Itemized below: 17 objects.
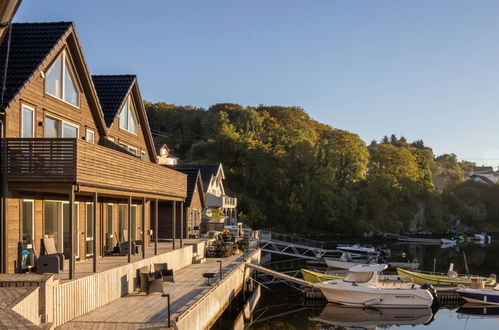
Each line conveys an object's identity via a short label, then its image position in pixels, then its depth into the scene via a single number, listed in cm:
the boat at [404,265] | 4203
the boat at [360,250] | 4909
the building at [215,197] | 5017
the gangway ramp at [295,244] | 4704
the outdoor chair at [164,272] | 2009
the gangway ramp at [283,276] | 2777
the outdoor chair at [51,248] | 1608
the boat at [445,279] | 3184
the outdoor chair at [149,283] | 1795
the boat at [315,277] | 3108
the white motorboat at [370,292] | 2716
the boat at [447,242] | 7288
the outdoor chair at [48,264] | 1480
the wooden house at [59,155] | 1420
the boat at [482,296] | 2898
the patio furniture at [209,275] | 2078
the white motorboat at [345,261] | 4275
